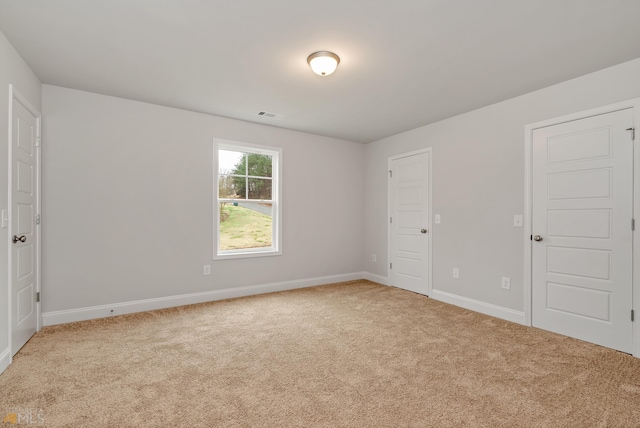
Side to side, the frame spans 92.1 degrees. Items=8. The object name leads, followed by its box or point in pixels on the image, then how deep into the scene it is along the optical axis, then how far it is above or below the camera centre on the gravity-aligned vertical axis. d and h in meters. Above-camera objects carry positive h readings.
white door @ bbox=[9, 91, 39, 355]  2.55 -0.12
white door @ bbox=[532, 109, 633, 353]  2.71 -0.16
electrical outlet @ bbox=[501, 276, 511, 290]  3.49 -0.80
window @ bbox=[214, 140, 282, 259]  4.36 +0.17
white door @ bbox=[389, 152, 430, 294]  4.52 -0.15
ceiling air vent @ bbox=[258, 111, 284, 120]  4.09 +1.31
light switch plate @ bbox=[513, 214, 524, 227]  3.41 -0.08
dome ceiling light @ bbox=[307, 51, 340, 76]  2.54 +1.26
